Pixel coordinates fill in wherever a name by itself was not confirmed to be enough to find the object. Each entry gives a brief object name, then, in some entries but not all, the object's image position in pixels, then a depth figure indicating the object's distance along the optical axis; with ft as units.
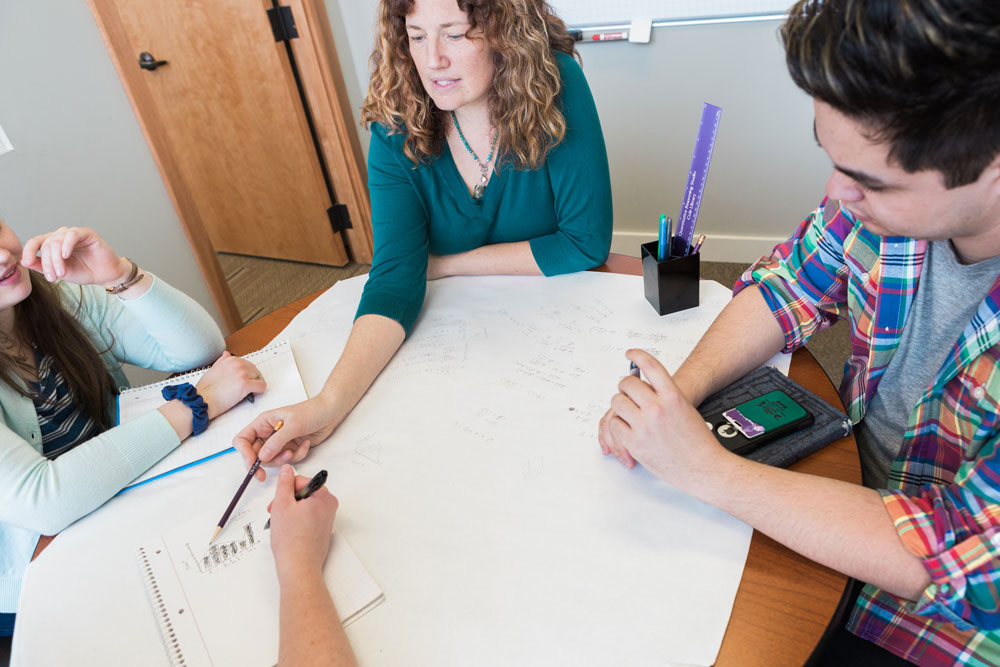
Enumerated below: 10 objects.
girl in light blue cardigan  2.92
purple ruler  3.22
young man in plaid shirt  1.85
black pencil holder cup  3.51
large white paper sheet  2.23
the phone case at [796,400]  2.66
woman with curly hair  3.83
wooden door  8.37
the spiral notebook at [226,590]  2.30
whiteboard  6.65
